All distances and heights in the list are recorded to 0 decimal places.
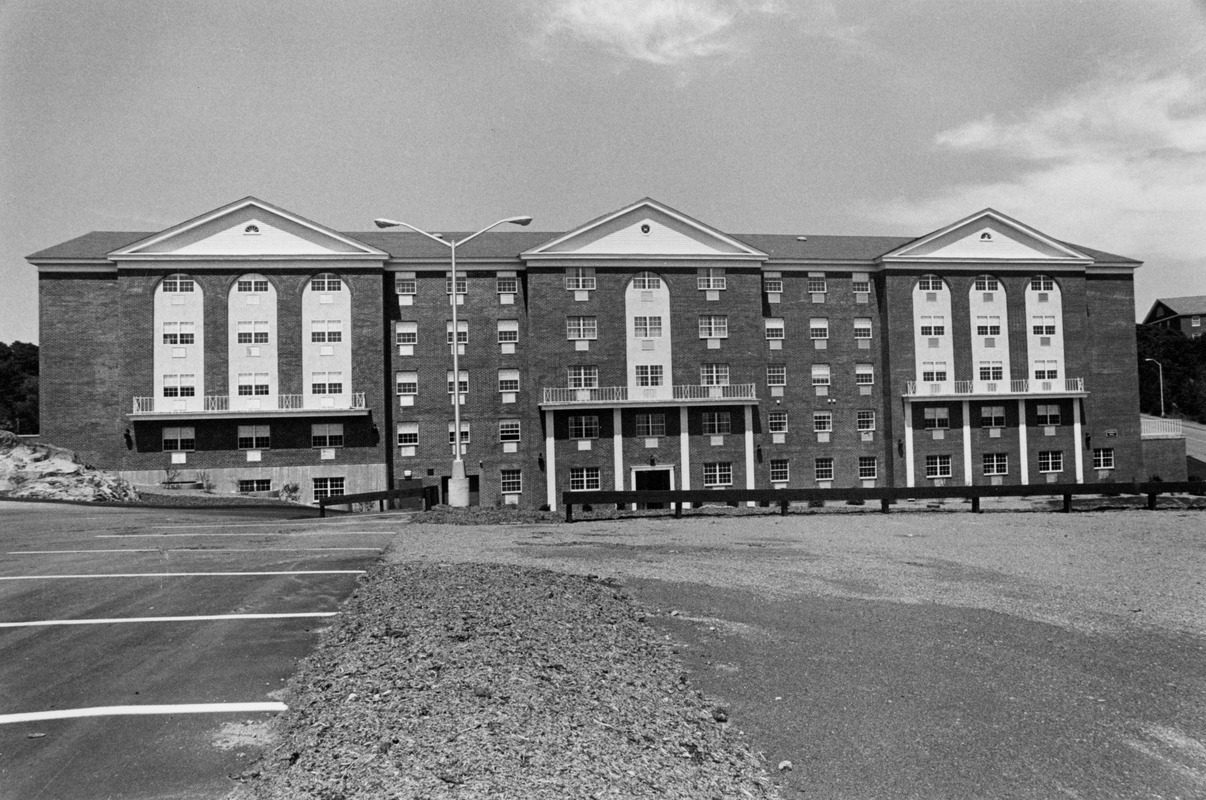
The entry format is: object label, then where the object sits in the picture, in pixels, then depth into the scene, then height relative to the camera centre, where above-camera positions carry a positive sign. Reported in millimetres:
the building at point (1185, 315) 120625 +15936
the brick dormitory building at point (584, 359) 42188 +4170
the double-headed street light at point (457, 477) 24281 -1273
